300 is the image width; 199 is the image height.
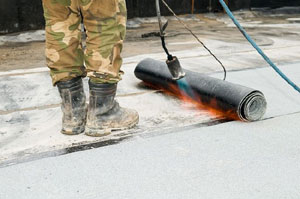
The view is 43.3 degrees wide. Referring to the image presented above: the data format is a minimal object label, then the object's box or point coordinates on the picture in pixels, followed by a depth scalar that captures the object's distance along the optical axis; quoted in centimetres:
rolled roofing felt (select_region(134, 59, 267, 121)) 207
